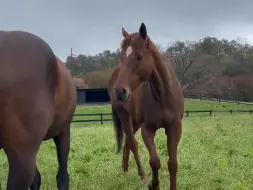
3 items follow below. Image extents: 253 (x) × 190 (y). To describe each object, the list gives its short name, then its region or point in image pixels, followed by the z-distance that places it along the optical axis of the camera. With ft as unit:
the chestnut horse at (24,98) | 8.14
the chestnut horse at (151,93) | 13.76
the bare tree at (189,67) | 142.92
